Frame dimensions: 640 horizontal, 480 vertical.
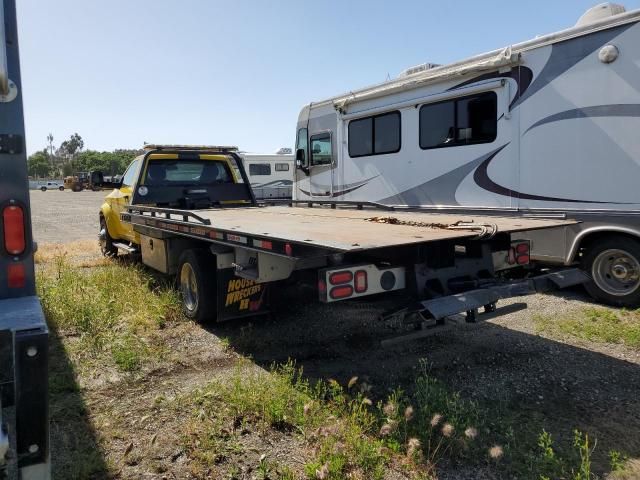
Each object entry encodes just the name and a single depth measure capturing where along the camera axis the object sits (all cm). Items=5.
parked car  6579
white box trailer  2072
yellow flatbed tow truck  327
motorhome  567
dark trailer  180
